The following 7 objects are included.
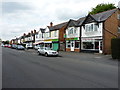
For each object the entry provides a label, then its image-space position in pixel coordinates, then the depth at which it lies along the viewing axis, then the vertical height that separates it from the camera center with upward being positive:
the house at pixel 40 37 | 35.13 +2.97
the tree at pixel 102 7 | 28.19 +11.75
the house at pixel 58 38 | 26.16 +2.16
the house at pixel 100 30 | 17.22 +2.89
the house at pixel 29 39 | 44.67 +3.14
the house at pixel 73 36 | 21.74 +2.36
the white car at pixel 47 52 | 13.47 -1.05
